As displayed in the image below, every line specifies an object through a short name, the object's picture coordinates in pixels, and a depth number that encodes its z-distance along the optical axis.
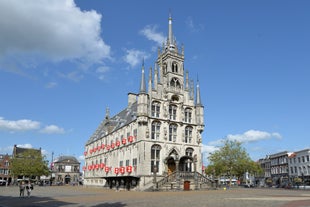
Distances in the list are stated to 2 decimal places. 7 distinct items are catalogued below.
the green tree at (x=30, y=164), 81.38
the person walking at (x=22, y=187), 33.19
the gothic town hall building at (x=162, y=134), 48.94
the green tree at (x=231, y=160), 69.06
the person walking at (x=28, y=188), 33.12
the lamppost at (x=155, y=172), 43.66
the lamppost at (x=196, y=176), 48.73
